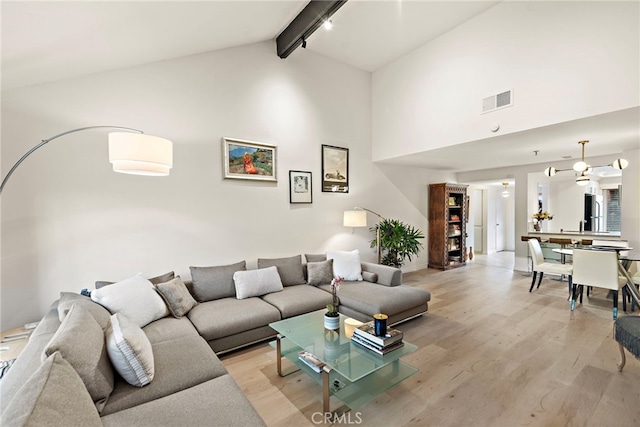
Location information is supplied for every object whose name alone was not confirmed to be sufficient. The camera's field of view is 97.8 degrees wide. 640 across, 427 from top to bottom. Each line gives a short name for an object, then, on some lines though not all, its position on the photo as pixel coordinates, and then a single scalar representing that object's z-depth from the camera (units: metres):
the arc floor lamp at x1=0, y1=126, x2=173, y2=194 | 2.14
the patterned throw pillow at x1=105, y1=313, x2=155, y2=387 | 1.64
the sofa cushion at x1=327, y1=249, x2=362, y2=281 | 4.08
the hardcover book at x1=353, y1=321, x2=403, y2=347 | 2.11
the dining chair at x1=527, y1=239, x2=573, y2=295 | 4.43
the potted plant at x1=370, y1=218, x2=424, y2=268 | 5.04
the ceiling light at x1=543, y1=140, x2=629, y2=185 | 4.06
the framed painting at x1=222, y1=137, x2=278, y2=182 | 3.81
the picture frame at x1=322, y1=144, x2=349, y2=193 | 4.82
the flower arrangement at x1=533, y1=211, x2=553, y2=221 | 6.09
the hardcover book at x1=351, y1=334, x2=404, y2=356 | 2.09
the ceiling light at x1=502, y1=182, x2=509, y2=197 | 8.34
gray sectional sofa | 1.16
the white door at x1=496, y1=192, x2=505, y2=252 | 9.27
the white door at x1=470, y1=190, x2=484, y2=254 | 8.88
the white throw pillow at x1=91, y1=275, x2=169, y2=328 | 2.42
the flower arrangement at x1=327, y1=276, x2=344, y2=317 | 2.49
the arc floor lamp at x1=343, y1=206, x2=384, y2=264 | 4.62
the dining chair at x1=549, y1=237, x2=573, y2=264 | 5.24
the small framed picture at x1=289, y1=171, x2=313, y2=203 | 4.42
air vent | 3.48
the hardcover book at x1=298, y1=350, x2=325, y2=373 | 2.13
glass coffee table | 1.93
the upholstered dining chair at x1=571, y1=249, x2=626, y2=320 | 3.56
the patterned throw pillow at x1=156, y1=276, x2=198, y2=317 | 2.83
